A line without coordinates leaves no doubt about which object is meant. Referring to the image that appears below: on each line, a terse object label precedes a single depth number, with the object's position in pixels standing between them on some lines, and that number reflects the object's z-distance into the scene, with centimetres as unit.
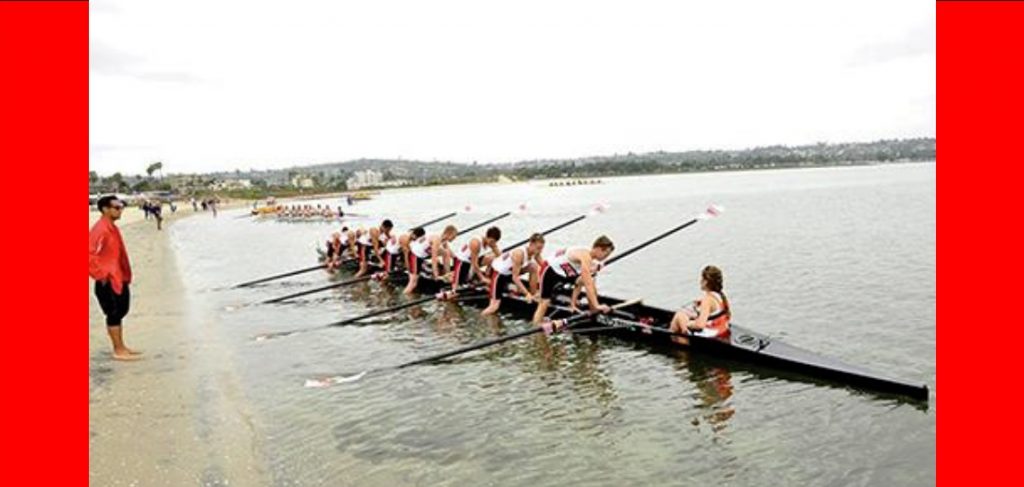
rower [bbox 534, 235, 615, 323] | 1148
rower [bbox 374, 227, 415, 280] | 1781
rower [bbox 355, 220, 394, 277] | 1890
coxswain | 949
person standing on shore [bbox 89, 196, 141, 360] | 930
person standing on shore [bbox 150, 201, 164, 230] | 4888
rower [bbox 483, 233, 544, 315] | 1305
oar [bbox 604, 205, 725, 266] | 1332
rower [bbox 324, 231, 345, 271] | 2222
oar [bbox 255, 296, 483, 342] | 1318
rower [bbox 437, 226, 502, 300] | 1478
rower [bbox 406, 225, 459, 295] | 1616
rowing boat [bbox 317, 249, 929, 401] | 848
